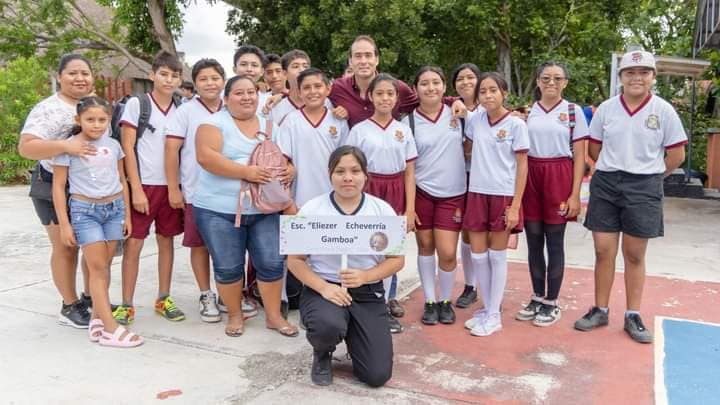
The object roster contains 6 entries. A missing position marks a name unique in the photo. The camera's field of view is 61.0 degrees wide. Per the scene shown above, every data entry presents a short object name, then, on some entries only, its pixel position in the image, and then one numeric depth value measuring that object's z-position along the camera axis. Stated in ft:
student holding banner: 10.73
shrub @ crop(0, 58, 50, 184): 38.04
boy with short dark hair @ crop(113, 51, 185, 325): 13.20
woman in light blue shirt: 12.32
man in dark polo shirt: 13.41
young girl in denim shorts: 12.15
